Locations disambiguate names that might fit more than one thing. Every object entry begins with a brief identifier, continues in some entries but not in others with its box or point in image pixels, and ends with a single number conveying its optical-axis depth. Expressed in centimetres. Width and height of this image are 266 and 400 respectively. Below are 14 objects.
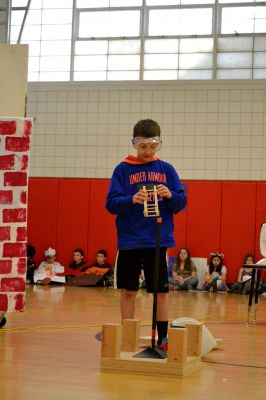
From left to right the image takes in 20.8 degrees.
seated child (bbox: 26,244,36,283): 1241
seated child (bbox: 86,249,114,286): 1220
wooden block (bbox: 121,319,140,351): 409
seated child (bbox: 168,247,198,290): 1182
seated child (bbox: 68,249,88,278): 1266
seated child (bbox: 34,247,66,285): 1223
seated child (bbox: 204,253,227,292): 1177
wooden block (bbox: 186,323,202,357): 405
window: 1227
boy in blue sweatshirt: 434
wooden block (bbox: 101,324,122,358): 382
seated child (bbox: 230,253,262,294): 1152
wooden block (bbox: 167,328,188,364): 369
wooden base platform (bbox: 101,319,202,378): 369
